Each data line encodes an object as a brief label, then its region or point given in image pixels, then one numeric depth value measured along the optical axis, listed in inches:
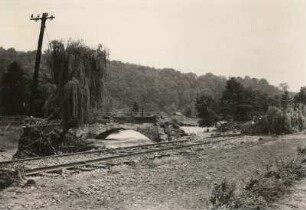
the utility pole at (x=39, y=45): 1423.5
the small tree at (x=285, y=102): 2262.6
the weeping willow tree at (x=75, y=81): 1155.3
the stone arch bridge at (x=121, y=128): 1583.4
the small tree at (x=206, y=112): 3073.3
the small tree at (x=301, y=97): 3612.2
